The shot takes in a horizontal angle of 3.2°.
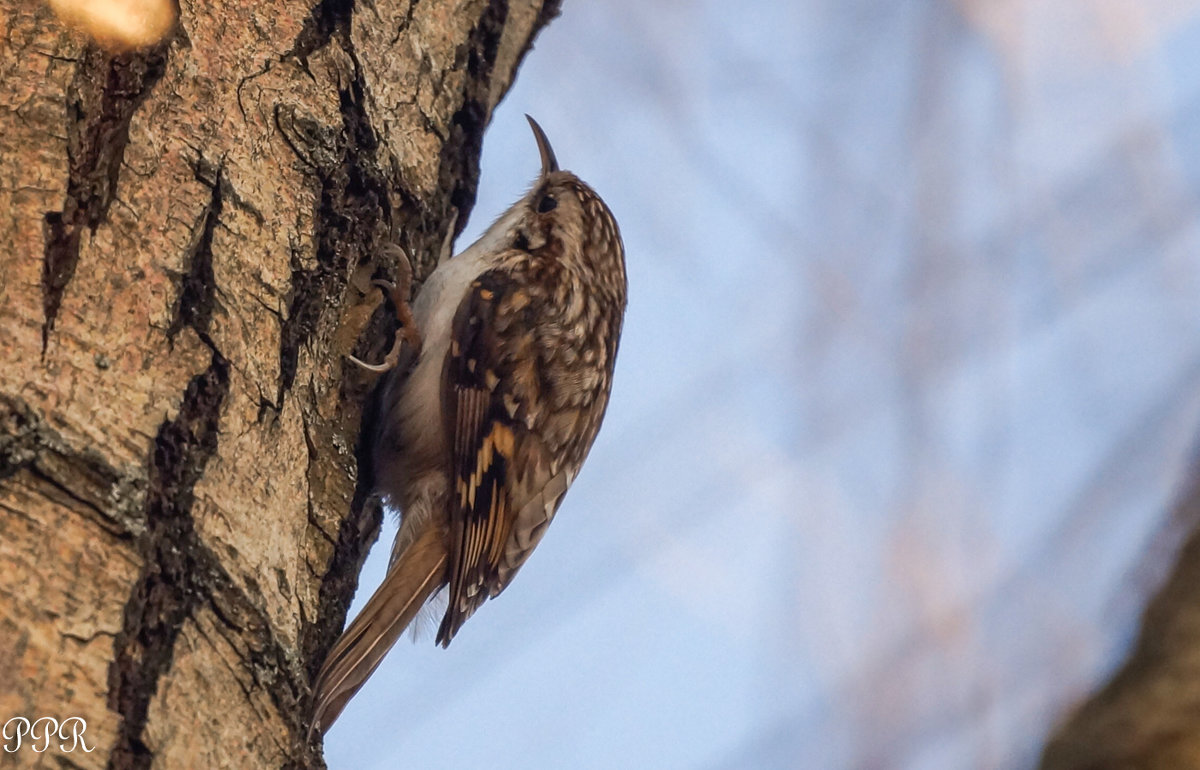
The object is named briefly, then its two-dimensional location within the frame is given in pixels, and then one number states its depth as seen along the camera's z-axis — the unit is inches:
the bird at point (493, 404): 159.9
